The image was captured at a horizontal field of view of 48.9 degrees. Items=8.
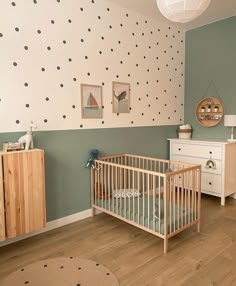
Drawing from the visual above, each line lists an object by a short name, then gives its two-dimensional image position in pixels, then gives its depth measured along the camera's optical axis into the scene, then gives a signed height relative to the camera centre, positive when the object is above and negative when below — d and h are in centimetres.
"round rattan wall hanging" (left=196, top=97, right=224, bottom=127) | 371 +22
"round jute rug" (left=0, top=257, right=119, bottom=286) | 182 -108
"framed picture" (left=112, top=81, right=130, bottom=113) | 313 +37
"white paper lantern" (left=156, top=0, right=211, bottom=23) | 150 +70
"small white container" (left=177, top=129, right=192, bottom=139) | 391 -10
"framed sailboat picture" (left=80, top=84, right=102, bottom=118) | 286 +30
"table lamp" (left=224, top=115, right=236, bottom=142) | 331 +7
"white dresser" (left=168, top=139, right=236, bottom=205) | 333 -48
